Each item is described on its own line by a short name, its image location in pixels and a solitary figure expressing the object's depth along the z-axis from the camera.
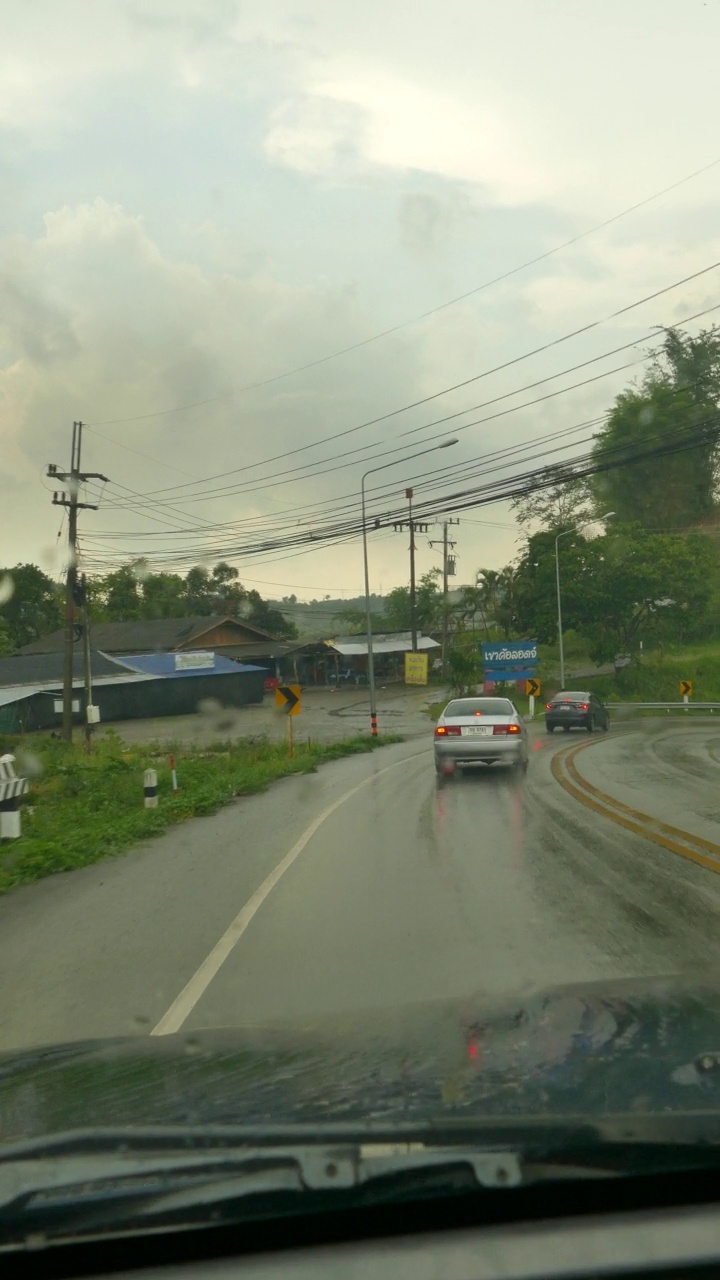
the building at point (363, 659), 87.38
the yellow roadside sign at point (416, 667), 67.81
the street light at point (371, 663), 40.34
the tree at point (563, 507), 84.56
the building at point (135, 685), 57.16
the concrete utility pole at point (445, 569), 75.88
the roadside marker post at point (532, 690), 52.23
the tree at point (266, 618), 106.19
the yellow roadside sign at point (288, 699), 29.31
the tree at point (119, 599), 104.50
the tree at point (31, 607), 92.44
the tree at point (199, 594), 106.51
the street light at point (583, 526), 55.32
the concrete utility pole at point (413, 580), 74.39
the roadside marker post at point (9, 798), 15.16
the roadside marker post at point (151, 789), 19.16
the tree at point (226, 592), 107.19
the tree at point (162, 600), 105.56
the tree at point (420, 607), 101.14
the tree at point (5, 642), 79.53
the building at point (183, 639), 77.81
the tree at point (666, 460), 75.19
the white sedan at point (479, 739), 21.45
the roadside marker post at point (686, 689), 56.38
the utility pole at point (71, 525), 37.12
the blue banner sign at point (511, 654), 56.53
